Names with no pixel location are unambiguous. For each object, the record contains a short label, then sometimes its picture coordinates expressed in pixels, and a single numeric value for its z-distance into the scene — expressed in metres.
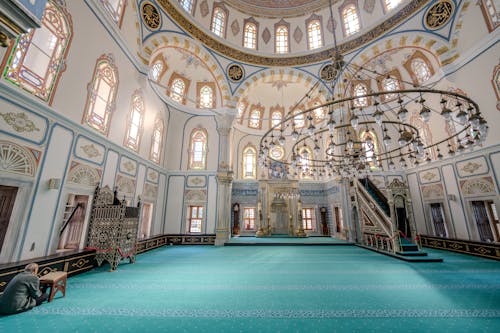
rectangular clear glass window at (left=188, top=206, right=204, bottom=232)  9.60
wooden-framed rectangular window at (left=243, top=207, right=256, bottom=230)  12.16
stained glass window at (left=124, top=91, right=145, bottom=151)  7.03
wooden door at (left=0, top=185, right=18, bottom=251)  3.57
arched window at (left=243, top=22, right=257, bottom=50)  11.27
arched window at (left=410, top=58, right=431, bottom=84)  9.28
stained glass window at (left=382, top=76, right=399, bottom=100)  10.75
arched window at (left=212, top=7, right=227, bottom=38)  10.40
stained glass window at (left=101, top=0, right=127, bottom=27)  5.63
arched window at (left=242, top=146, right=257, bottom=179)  13.03
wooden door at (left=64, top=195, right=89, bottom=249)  5.27
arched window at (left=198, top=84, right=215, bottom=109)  11.07
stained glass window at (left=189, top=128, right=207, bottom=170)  10.27
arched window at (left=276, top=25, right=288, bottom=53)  11.44
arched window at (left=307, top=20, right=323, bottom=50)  10.93
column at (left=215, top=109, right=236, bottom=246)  9.12
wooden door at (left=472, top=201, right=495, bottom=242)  6.88
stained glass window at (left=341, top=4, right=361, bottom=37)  10.11
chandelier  3.33
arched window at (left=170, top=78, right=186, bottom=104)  10.38
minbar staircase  6.19
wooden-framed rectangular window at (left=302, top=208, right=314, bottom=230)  12.20
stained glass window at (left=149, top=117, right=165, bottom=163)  8.69
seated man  2.60
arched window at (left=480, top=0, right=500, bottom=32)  5.90
